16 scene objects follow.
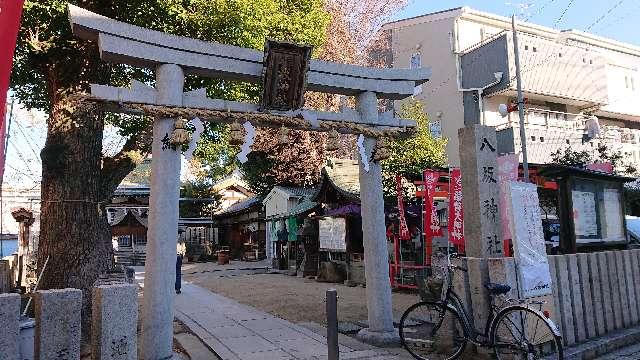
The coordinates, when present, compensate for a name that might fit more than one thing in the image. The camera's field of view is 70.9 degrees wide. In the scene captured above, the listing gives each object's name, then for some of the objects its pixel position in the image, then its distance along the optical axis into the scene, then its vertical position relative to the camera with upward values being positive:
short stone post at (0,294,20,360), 4.19 -0.76
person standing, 14.78 -1.37
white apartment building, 22.31 +7.76
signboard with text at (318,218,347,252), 17.69 -0.15
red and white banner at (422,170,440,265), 12.74 +0.63
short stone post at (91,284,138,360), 4.58 -0.85
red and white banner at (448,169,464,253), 12.16 +0.37
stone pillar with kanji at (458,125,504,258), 6.49 +0.48
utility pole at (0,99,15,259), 5.04 +1.06
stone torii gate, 6.08 +1.84
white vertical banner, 6.13 -0.27
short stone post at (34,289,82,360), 4.42 -0.81
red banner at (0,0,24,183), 4.32 +2.00
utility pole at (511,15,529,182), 15.26 +4.33
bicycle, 5.67 -1.42
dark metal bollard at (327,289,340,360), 4.73 -1.02
